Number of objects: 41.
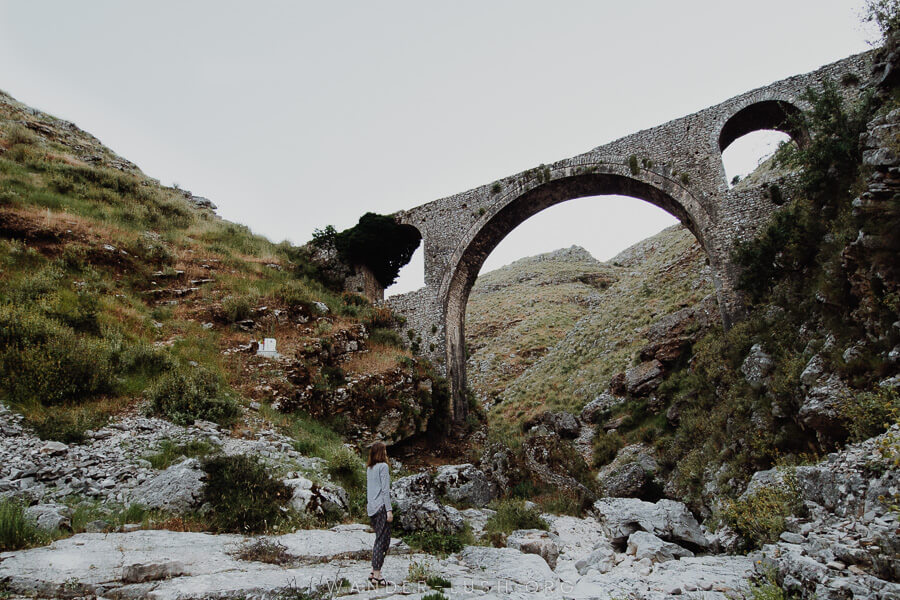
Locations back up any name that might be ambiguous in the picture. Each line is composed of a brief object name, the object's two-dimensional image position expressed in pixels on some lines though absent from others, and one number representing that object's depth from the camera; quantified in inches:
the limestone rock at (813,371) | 274.5
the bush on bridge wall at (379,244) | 733.4
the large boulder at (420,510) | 286.0
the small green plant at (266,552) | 203.2
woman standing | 195.5
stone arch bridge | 517.3
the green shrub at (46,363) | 307.7
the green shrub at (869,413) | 213.3
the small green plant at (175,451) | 283.6
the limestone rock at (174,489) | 243.1
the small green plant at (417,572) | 208.5
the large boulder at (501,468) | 430.9
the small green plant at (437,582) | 199.9
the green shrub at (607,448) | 545.3
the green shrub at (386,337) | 644.1
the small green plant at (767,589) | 154.5
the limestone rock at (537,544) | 267.3
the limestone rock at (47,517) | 200.5
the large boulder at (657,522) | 279.3
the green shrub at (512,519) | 319.6
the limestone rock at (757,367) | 350.3
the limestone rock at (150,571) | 169.5
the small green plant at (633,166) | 596.4
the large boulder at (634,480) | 406.3
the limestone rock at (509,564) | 225.9
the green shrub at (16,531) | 182.1
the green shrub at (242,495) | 243.8
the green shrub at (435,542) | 264.8
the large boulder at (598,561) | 243.1
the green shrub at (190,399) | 343.0
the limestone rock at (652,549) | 249.8
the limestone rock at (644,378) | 607.5
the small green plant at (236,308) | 510.0
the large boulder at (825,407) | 245.4
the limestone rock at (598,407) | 659.8
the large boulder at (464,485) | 380.5
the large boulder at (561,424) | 649.0
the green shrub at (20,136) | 770.2
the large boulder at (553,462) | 426.9
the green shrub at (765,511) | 220.0
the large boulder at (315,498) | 274.1
